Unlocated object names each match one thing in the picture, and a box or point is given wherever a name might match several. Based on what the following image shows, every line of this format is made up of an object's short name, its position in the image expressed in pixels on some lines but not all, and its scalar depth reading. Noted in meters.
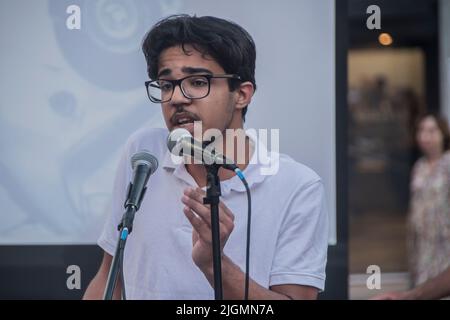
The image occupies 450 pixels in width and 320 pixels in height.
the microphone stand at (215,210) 4.38
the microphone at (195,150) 4.32
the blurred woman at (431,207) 6.29
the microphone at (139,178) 4.42
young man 5.23
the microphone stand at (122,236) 4.31
